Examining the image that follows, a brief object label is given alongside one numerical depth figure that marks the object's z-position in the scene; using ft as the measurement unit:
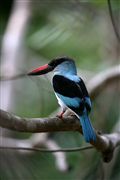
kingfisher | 21.52
